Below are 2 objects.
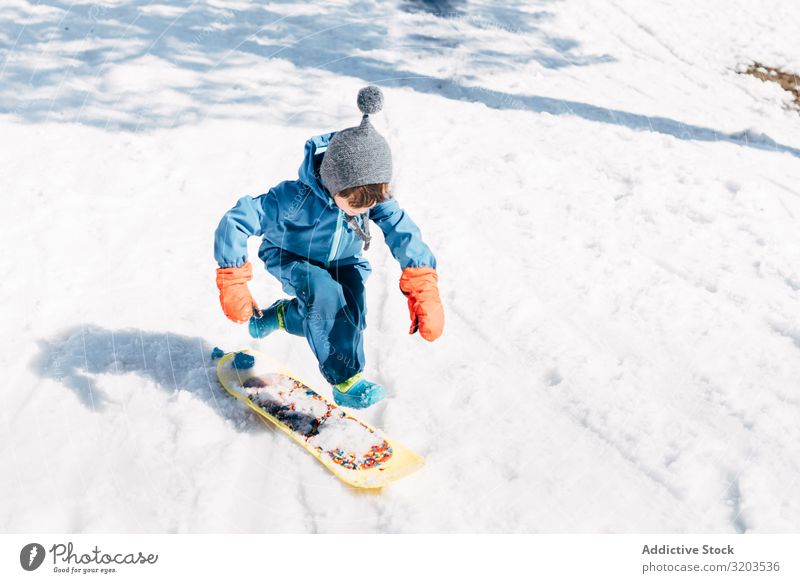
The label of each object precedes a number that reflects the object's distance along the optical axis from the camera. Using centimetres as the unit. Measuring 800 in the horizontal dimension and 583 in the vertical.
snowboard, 348
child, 329
